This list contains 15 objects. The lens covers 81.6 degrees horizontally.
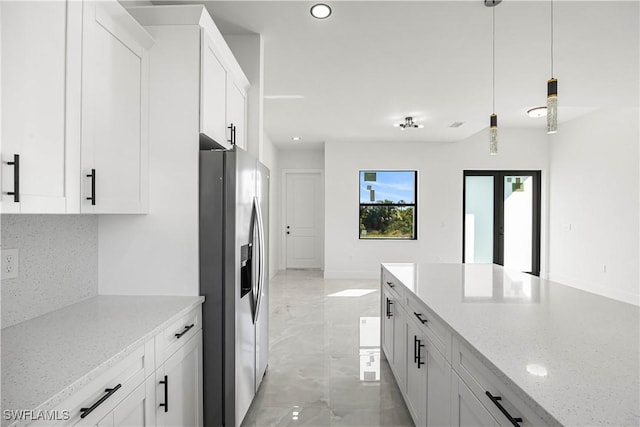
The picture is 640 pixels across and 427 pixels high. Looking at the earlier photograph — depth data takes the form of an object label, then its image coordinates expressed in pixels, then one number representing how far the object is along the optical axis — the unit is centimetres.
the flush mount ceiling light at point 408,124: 550
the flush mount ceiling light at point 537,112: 512
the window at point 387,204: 739
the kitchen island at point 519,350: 92
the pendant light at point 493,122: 243
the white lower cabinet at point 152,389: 104
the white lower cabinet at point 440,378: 110
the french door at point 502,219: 719
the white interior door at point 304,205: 814
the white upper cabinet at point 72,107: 110
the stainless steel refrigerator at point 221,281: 191
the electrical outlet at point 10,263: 140
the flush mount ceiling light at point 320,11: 247
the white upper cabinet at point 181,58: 193
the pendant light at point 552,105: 195
